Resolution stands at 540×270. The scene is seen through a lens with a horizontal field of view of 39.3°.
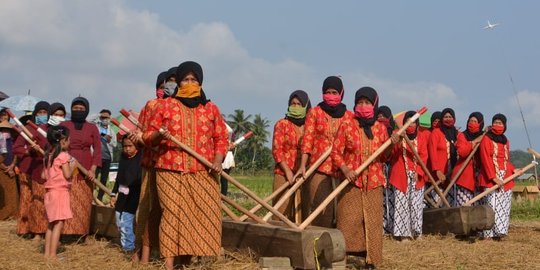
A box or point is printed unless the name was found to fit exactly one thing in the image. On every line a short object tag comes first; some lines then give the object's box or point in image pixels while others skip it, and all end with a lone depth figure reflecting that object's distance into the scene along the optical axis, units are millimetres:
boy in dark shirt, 8133
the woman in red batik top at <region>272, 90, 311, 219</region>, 9055
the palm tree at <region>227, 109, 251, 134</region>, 73500
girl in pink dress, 7688
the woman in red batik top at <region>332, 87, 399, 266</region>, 7406
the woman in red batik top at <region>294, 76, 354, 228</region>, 8289
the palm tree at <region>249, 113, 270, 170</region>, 69688
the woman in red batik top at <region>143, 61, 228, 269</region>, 6305
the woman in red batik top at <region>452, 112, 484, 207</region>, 10972
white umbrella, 15940
